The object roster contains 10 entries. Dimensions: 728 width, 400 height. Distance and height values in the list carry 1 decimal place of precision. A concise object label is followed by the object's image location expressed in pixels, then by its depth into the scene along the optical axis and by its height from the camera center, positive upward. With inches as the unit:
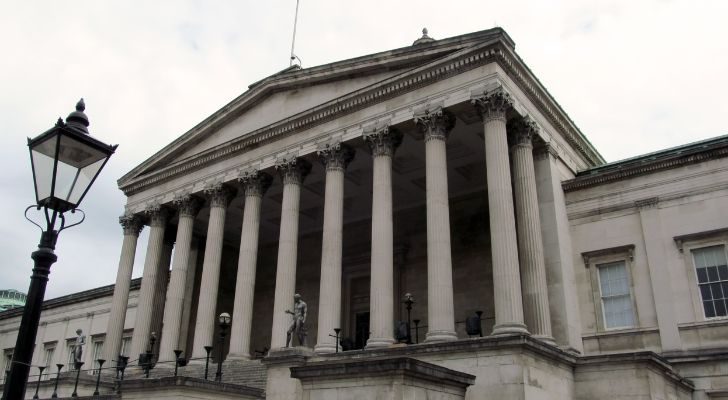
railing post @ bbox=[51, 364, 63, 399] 968.8 +122.8
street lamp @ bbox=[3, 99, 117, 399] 247.0 +105.2
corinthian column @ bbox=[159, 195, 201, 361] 1144.2 +325.4
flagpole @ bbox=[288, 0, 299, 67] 1285.2 +816.4
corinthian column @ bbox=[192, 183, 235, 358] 1096.2 +332.7
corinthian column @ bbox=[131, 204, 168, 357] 1197.1 +343.3
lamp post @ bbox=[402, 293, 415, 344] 892.2 +218.8
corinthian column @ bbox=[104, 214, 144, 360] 1237.1 +338.2
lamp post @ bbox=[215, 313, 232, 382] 916.0 +188.8
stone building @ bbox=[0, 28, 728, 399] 746.8 +354.1
